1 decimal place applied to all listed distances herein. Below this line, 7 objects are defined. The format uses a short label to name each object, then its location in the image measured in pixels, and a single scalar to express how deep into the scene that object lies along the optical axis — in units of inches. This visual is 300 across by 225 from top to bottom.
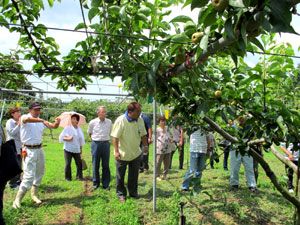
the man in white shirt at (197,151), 163.8
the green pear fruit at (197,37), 38.6
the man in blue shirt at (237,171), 175.4
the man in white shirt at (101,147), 174.6
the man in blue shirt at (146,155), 200.8
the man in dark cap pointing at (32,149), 133.5
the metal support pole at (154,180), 130.4
